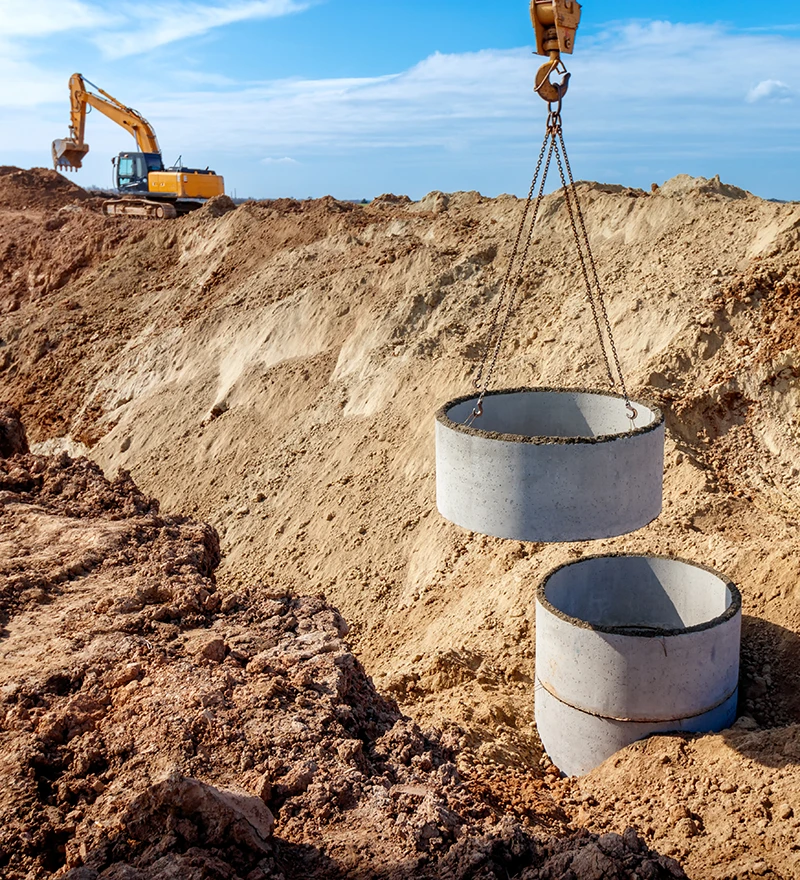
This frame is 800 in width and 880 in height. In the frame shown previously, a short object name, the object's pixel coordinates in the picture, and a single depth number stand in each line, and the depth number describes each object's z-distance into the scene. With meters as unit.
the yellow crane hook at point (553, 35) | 6.67
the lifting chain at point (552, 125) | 6.84
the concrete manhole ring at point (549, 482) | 6.16
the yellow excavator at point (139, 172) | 26.20
